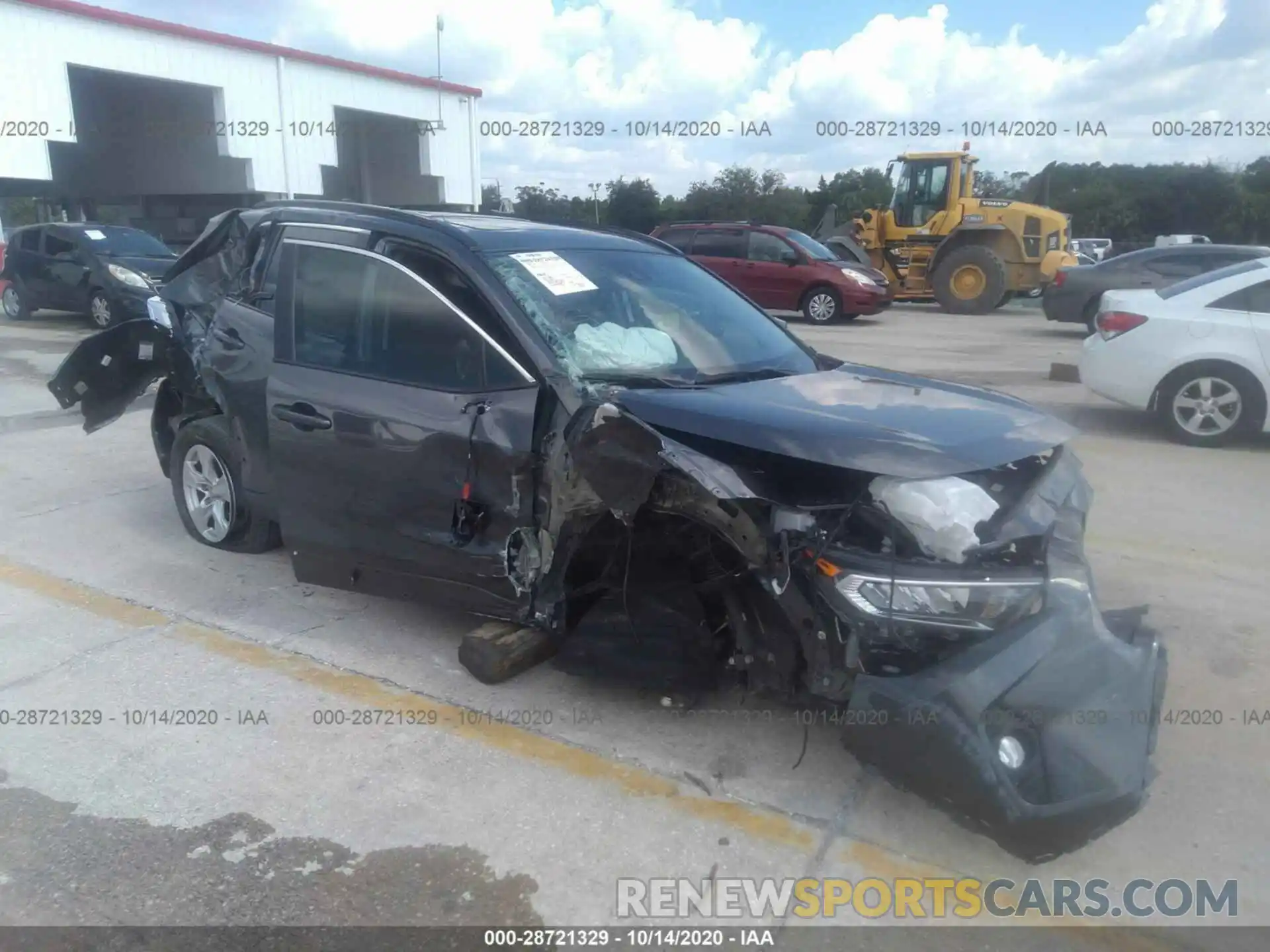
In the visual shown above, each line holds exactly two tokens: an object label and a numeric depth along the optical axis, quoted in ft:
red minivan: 57.06
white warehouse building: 69.00
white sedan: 25.39
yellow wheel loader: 64.54
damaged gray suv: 9.58
